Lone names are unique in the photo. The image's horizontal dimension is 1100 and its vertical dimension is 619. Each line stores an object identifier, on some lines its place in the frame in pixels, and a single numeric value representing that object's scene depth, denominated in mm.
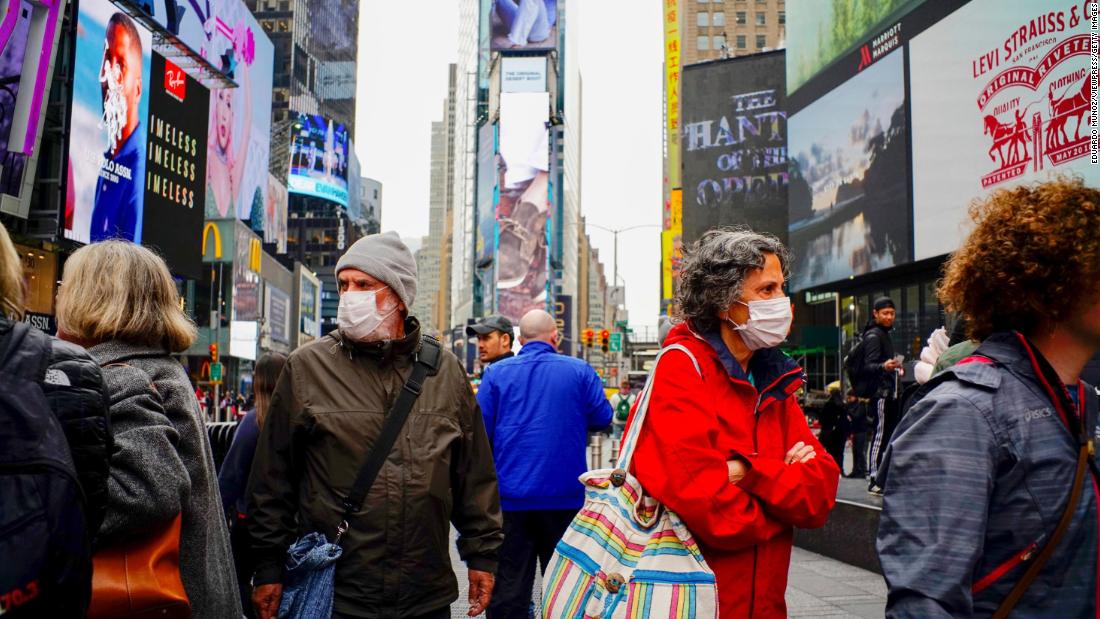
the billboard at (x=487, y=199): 129250
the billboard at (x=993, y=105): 16625
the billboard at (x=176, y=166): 38750
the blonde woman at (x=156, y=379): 3020
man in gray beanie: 3637
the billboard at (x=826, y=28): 24428
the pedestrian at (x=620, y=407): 29089
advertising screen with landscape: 23594
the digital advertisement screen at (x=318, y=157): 107125
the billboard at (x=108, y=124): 32969
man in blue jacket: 5883
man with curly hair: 2094
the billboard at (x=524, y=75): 128000
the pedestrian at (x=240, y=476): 5070
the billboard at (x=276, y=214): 79081
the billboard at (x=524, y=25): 127500
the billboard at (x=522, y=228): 119812
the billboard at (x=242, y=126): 57219
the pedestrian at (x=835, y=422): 13414
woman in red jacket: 3020
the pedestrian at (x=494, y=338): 7371
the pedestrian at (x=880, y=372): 10180
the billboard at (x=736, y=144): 49062
